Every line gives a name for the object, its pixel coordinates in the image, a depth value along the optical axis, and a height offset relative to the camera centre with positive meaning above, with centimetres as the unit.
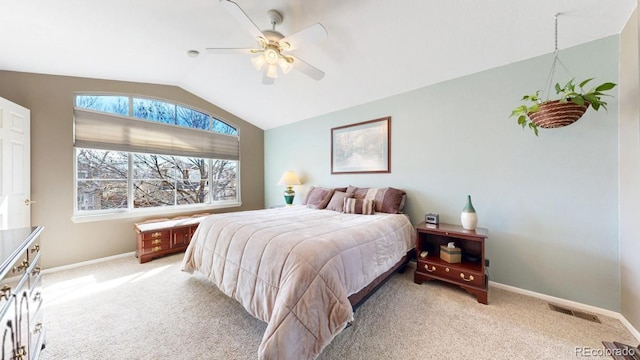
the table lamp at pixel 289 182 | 440 -5
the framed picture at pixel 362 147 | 344 +53
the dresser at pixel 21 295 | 96 -59
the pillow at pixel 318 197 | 357 -30
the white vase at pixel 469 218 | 238 -42
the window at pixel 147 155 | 337 +43
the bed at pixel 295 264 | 139 -69
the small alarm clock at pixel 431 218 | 265 -48
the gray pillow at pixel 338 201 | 325 -32
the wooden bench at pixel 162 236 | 329 -88
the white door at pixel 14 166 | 238 +16
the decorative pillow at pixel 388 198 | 304 -27
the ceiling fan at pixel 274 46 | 188 +126
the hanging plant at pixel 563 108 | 169 +57
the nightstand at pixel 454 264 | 222 -92
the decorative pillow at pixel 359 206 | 302 -37
